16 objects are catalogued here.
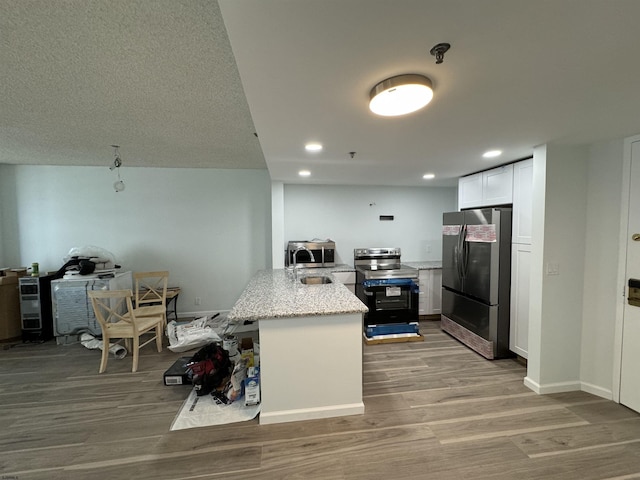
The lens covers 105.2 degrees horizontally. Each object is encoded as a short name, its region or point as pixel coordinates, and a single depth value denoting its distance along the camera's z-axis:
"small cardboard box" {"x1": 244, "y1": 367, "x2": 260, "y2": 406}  1.98
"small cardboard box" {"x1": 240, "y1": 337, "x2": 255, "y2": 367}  2.34
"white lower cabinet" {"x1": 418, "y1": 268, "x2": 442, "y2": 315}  3.83
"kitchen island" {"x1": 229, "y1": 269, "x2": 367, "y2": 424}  1.85
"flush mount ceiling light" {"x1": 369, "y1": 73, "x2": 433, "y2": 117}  1.12
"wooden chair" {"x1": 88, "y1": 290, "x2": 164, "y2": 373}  2.49
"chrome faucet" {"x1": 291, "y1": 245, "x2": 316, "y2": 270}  3.73
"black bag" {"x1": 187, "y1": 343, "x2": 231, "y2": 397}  2.16
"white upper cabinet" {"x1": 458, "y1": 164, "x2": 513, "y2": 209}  2.68
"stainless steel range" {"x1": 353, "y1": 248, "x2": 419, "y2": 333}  3.31
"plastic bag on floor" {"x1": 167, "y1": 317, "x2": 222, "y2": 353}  3.00
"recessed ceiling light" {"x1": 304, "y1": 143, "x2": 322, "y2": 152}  2.07
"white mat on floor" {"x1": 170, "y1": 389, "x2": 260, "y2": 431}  1.84
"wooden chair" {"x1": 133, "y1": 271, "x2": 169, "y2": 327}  3.09
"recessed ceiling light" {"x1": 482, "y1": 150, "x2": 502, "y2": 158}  2.27
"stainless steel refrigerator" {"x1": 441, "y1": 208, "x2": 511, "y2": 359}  2.63
